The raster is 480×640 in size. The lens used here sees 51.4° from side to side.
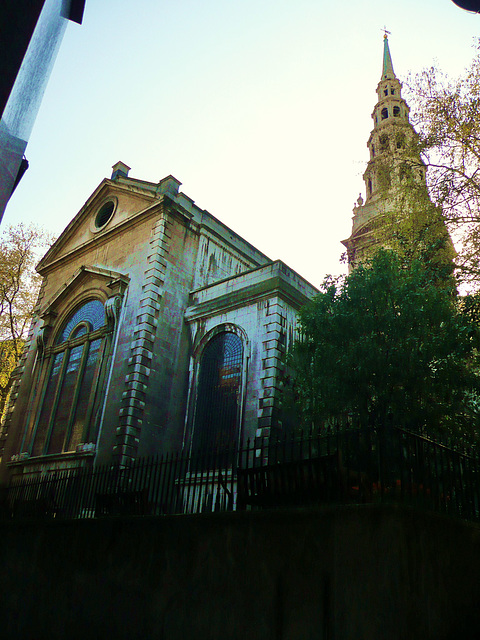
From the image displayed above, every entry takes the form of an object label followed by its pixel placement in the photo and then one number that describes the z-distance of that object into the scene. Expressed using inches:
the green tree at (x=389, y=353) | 438.0
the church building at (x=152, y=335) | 610.5
